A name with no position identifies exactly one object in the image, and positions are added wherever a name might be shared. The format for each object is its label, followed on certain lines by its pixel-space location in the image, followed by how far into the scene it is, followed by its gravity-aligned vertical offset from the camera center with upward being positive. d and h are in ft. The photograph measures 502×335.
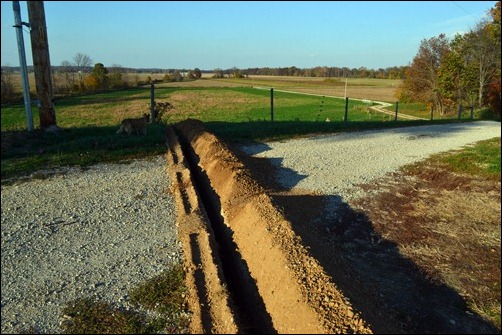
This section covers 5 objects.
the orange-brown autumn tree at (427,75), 68.71 +2.33
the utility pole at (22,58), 32.83 +2.12
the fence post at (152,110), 43.20 -3.06
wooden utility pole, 33.30 +1.89
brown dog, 34.88 -3.95
